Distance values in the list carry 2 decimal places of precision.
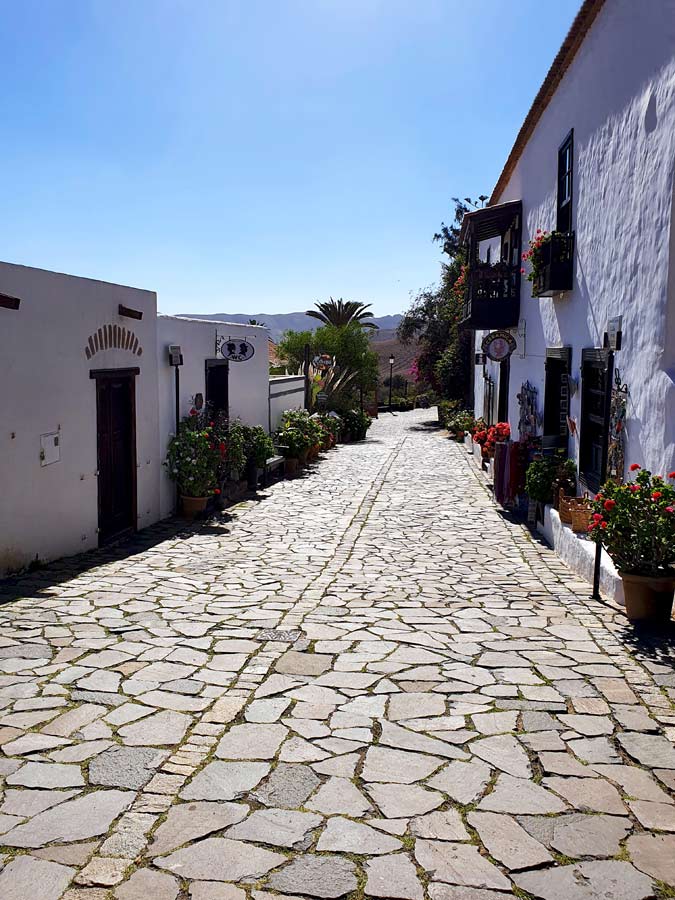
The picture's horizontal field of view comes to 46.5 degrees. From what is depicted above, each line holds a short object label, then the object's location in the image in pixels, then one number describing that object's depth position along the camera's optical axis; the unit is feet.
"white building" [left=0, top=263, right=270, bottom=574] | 25.50
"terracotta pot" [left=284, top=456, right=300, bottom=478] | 55.52
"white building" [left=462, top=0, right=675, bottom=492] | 22.00
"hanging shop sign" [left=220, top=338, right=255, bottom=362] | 45.60
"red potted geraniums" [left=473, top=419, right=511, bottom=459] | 48.21
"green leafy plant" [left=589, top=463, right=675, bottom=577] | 19.29
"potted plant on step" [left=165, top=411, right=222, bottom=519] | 37.81
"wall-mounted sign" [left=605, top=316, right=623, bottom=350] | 24.17
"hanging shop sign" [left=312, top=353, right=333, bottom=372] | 88.99
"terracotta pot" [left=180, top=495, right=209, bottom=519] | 38.47
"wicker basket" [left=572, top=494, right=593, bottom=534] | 27.86
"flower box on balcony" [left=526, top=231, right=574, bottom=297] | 32.40
